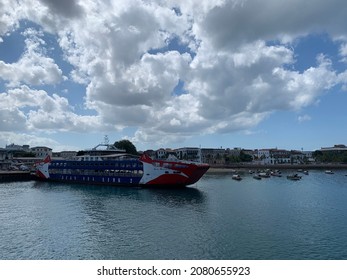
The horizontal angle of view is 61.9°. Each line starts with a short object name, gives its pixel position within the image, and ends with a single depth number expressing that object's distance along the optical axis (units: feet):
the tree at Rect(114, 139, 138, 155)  570.46
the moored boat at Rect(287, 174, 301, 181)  345.84
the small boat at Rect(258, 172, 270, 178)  385.50
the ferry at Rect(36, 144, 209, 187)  236.63
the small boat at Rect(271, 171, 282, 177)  404.65
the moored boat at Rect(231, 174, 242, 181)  348.88
